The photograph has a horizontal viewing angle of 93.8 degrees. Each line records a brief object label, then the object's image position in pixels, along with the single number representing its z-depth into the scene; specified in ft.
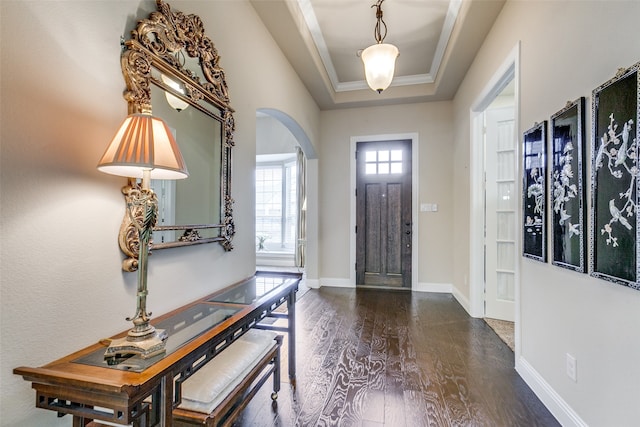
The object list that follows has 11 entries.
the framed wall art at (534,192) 6.30
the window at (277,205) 21.47
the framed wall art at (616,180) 3.93
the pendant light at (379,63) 8.05
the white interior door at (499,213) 11.01
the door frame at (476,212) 11.28
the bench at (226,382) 3.90
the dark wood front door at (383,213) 15.44
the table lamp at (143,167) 3.16
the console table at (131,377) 2.65
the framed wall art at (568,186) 5.01
